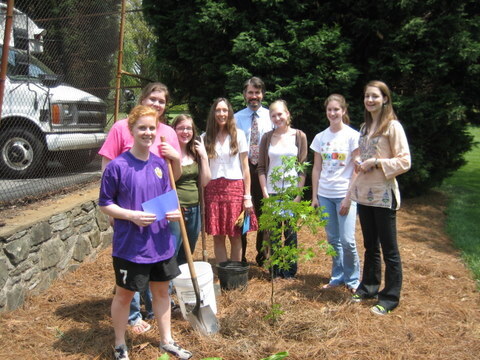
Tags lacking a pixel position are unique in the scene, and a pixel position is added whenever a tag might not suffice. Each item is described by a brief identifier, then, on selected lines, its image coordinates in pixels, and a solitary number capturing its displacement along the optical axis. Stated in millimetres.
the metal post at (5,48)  3479
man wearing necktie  4539
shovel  3262
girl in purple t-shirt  2682
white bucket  3395
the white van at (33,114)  5223
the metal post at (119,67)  6438
